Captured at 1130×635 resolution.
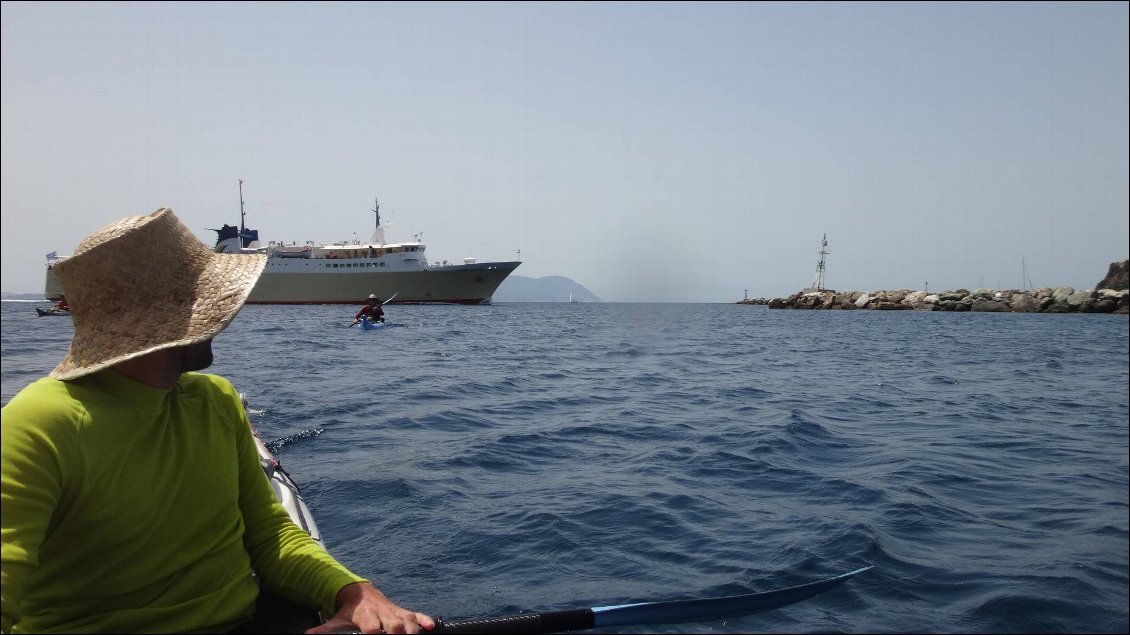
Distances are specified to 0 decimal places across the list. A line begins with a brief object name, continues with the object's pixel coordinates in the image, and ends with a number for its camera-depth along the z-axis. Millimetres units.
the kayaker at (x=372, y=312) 27578
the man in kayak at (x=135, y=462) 1573
